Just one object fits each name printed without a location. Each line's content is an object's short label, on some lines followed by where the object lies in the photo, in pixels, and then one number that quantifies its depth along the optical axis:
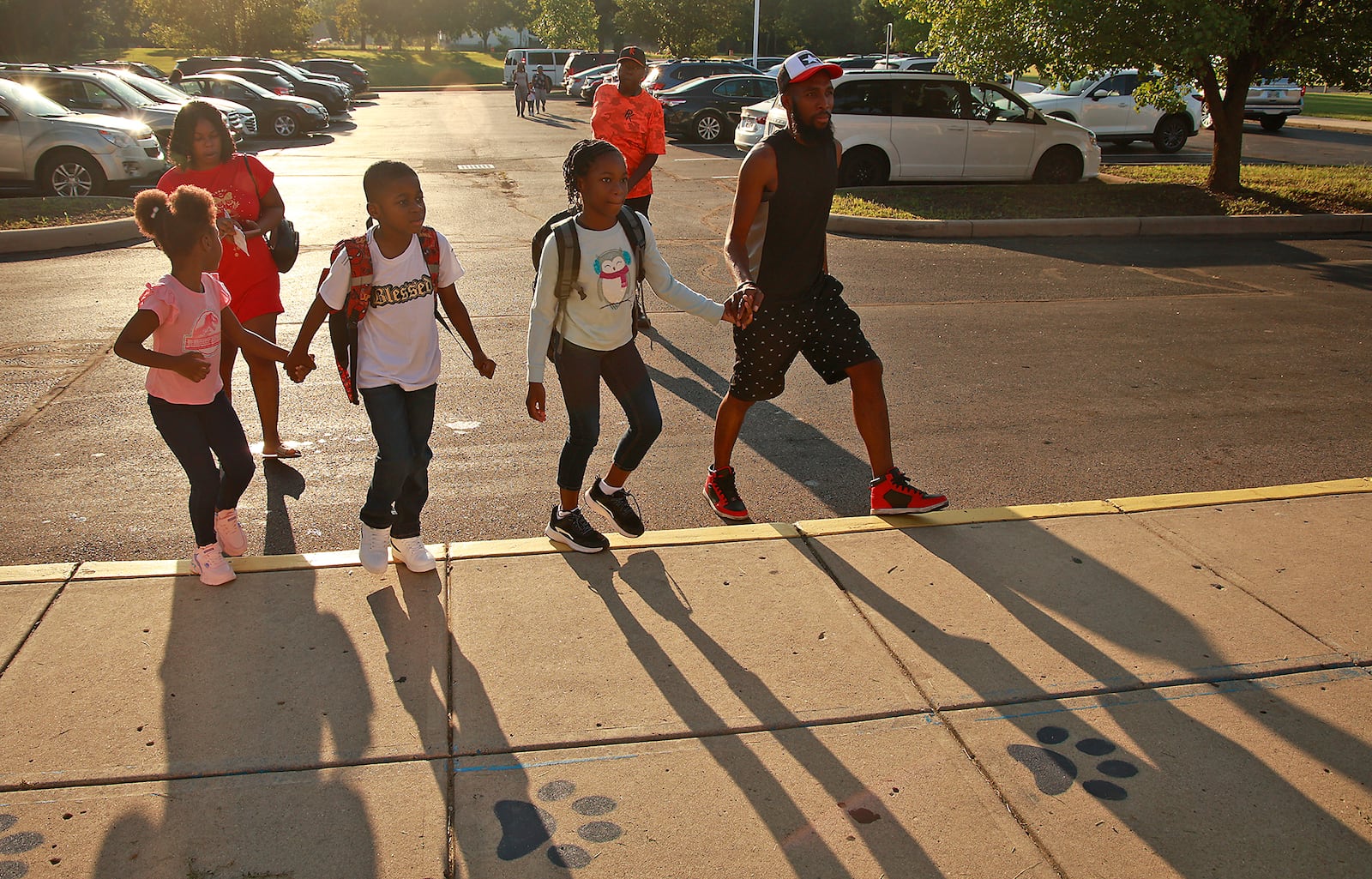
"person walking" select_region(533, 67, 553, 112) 32.47
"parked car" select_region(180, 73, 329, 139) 25.61
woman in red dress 4.97
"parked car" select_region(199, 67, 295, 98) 29.16
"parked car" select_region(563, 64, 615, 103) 39.31
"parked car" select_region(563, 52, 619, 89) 44.06
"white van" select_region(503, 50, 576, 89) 47.29
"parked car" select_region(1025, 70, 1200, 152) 21.41
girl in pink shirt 3.99
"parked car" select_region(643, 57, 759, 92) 27.72
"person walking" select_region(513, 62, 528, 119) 31.39
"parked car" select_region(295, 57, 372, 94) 41.28
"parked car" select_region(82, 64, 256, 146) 20.47
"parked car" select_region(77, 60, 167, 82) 25.81
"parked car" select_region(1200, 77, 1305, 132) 26.25
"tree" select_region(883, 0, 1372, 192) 12.32
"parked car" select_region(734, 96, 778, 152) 17.80
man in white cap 4.52
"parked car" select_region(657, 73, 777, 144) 24.03
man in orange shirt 7.68
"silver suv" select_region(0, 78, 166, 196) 14.20
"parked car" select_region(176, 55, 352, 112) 30.16
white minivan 15.16
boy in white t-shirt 3.93
